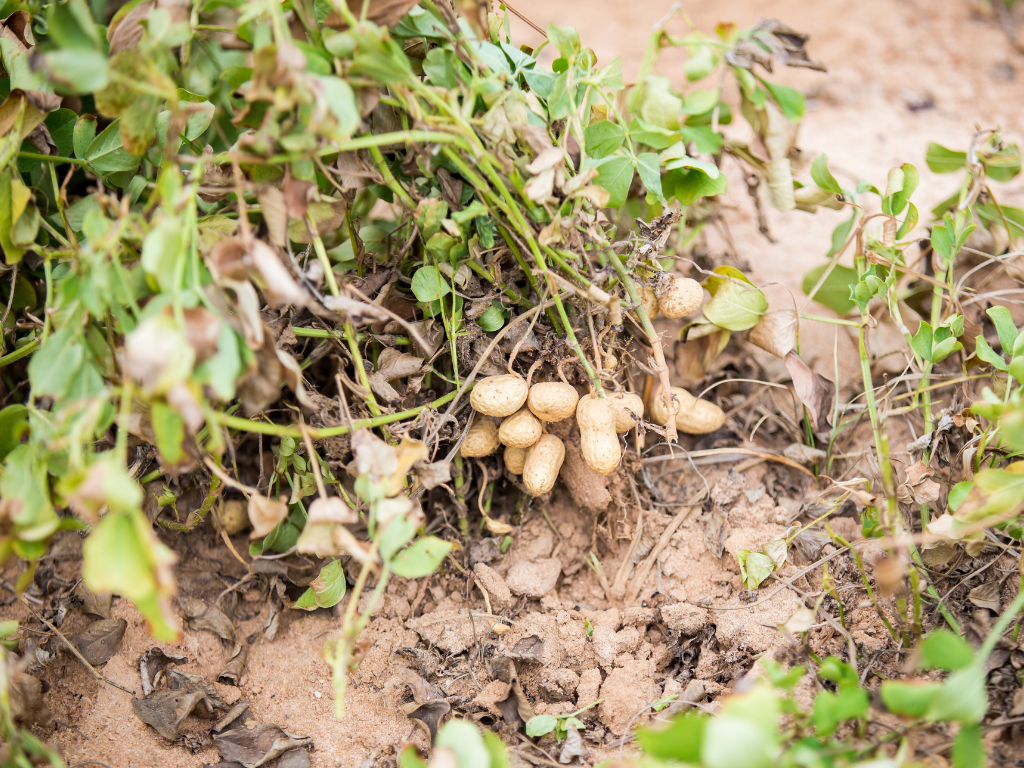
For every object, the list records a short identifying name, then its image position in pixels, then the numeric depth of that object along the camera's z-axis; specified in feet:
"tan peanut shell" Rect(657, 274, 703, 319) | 3.58
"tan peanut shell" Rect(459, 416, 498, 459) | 3.54
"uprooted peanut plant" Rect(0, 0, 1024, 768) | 3.18
